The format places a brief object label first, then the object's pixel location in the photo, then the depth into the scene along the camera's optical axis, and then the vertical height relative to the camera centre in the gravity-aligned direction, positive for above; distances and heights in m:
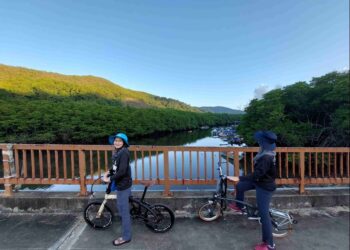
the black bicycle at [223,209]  2.99 -1.47
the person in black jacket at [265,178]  2.43 -0.73
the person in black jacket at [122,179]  2.66 -0.78
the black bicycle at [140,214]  3.03 -1.44
